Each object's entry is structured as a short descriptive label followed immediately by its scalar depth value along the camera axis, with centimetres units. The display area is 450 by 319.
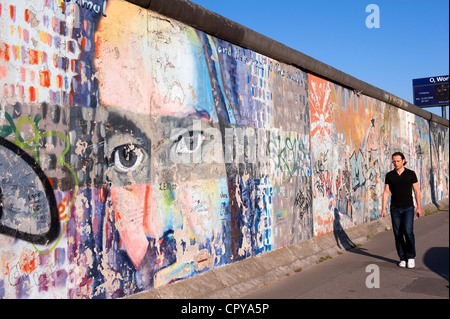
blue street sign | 3438
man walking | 754
